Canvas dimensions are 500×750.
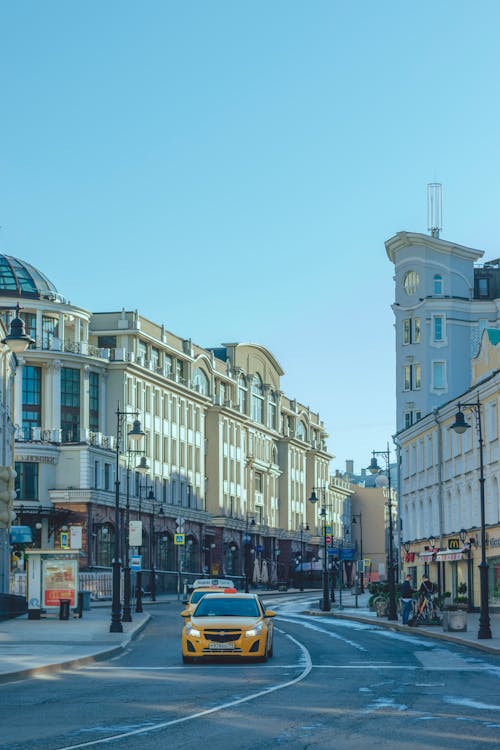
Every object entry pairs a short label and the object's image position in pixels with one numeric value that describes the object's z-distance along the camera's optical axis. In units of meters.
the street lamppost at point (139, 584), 56.66
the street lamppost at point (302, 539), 148.25
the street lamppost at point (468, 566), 59.75
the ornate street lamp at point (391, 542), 49.09
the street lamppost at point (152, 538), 102.00
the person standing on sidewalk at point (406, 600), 43.41
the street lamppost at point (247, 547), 122.70
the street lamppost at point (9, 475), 23.52
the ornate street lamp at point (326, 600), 63.84
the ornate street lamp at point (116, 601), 37.28
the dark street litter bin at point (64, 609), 47.25
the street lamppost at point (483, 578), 34.75
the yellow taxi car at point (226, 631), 25.94
